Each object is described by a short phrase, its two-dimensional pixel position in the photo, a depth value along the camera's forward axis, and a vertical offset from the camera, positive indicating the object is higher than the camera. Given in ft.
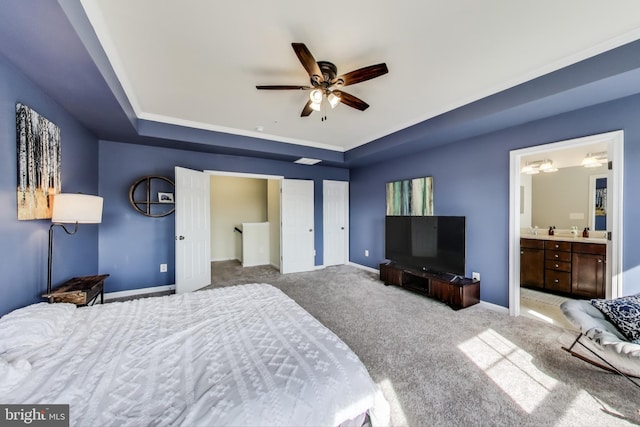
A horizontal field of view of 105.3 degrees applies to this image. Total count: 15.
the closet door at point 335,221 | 18.26 -0.73
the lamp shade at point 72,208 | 6.75 +0.10
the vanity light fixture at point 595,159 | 11.73 +2.60
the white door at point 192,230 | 11.98 -0.95
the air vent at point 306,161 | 15.28 +3.32
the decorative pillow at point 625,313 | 5.79 -2.54
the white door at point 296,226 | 16.42 -0.98
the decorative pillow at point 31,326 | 4.06 -2.07
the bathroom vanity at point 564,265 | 10.83 -2.54
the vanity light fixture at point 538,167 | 13.35 +2.55
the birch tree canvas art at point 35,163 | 5.98 +1.33
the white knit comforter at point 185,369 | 2.95 -2.34
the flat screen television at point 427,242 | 11.00 -1.53
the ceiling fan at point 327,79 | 5.94 +3.64
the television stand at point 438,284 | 10.32 -3.43
